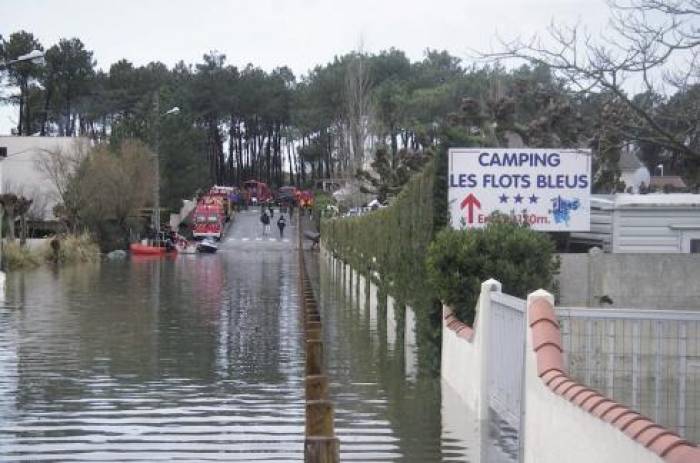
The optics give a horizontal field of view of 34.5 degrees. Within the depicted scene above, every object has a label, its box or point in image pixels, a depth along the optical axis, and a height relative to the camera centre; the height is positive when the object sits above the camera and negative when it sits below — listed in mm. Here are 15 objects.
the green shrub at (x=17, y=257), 46875 -1470
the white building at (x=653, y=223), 21469 +124
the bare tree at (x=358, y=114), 66938 +6731
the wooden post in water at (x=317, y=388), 6836 -993
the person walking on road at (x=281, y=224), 83750 +102
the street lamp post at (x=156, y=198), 67425 +1575
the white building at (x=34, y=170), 71625 +3640
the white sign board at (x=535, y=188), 16359 +594
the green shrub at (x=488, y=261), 13977 -419
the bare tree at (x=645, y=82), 10203 +1414
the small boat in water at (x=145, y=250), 64438 -1500
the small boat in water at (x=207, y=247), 69562 -1385
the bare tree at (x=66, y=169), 63562 +3248
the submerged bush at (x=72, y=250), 54031 -1330
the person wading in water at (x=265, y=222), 88250 +253
